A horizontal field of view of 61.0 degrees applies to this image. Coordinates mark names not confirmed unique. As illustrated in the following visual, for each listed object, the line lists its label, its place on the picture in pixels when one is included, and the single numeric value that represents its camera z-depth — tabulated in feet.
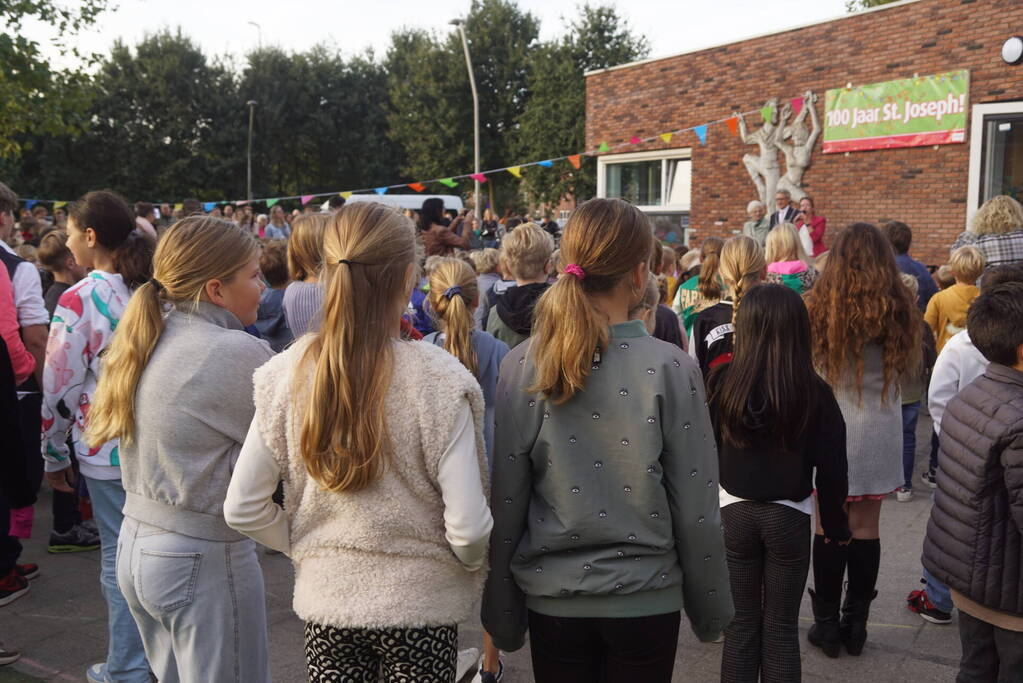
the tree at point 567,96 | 100.73
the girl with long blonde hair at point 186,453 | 7.97
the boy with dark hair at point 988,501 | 9.25
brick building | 40.95
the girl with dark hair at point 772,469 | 10.12
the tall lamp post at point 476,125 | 82.53
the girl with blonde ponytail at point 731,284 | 14.02
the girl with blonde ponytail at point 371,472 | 6.37
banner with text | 41.96
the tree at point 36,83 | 45.96
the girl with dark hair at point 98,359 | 10.66
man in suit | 35.65
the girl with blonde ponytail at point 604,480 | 6.91
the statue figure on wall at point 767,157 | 51.39
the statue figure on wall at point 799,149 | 49.03
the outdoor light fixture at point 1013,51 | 39.17
